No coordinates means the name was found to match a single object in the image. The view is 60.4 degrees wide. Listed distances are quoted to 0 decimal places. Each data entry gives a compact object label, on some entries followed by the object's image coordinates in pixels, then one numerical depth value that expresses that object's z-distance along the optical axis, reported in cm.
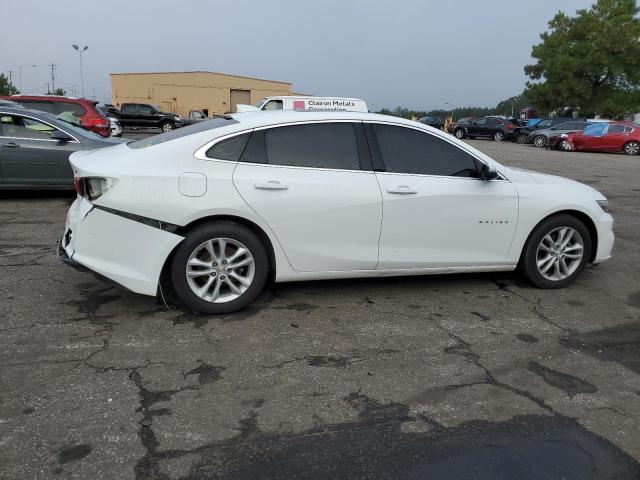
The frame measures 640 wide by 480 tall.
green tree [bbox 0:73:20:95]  6694
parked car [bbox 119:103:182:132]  3184
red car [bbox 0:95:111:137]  1386
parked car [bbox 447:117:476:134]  3653
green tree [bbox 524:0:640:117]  4228
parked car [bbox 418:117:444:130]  4552
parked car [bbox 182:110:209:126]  3475
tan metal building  5881
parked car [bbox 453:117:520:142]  3491
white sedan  406
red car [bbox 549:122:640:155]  2511
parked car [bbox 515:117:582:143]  3284
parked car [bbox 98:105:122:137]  1870
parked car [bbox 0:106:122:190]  849
